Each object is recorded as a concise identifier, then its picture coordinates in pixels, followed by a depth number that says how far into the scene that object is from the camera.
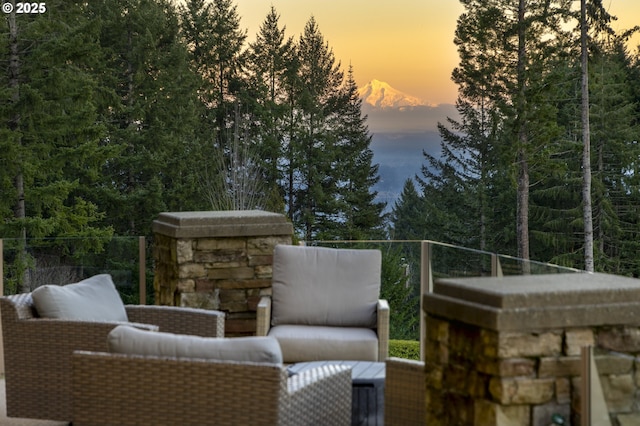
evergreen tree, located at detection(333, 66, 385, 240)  31.12
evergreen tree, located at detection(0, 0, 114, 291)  19.27
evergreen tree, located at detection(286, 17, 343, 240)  30.58
